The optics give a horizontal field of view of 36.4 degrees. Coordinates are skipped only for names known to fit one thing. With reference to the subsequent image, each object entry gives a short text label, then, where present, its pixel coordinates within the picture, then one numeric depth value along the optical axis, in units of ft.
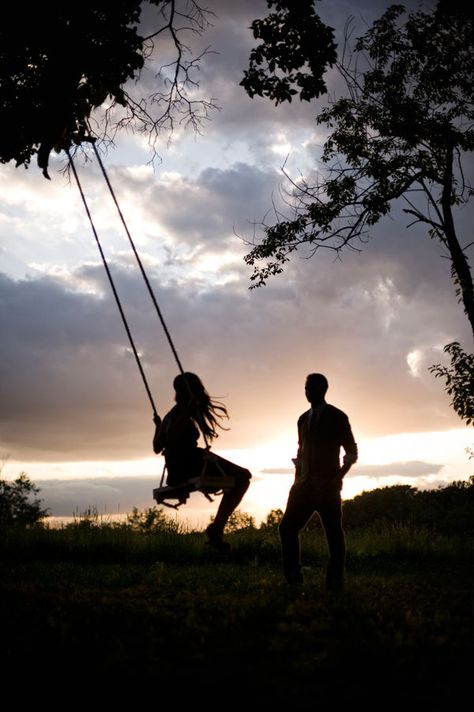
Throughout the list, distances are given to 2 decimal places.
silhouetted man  28.63
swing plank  29.66
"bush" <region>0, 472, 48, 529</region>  120.98
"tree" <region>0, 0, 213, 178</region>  34.50
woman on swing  31.42
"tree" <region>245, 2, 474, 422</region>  72.95
